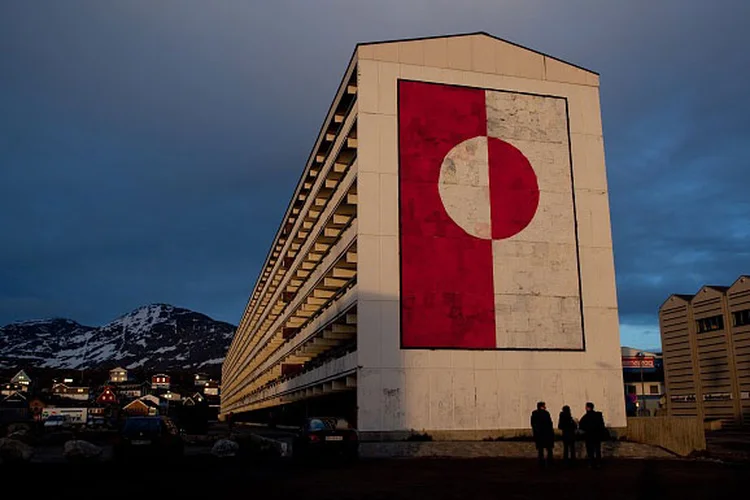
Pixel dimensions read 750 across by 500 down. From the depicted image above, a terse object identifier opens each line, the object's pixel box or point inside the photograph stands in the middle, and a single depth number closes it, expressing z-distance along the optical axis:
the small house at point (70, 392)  142.75
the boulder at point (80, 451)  22.61
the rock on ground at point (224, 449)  24.47
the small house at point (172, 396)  157.38
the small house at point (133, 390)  153.25
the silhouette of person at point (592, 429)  18.34
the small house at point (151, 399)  105.54
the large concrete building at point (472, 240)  28.36
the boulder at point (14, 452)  21.25
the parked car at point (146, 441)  20.67
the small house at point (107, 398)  112.31
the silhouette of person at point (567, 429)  18.65
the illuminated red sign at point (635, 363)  37.92
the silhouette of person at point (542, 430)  18.67
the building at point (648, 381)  78.81
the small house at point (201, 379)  196.65
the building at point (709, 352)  45.50
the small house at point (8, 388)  152.43
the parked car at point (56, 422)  67.69
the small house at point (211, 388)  183.34
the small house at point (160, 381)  175.25
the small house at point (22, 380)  177.27
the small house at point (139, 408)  99.94
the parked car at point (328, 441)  20.11
